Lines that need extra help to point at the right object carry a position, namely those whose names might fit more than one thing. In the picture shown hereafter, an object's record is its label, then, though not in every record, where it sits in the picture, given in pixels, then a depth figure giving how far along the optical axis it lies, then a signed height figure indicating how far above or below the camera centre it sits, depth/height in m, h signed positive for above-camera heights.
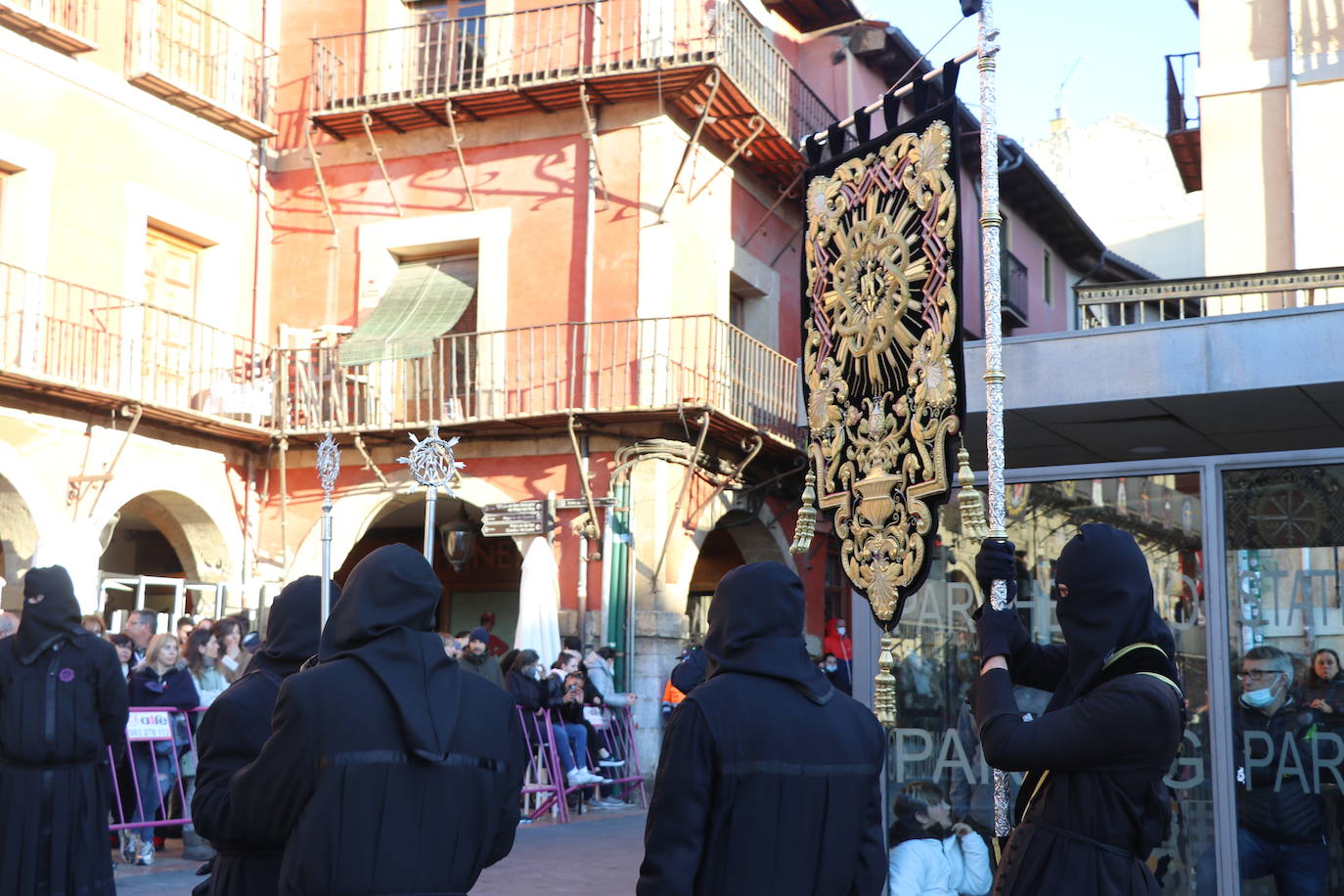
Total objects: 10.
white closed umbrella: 15.64 +0.06
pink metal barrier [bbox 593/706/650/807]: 15.45 -1.31
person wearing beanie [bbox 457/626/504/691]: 13.82 -0.40
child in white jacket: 6.98 -1.08
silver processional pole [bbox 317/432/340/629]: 9.30 +0.89
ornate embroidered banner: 5.99 +1.09
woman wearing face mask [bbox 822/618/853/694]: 20.38 -0.37
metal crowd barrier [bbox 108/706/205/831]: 10.39 -1.12
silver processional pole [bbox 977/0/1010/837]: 5.12 +1.19
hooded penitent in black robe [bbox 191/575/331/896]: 4.32 -0.38
